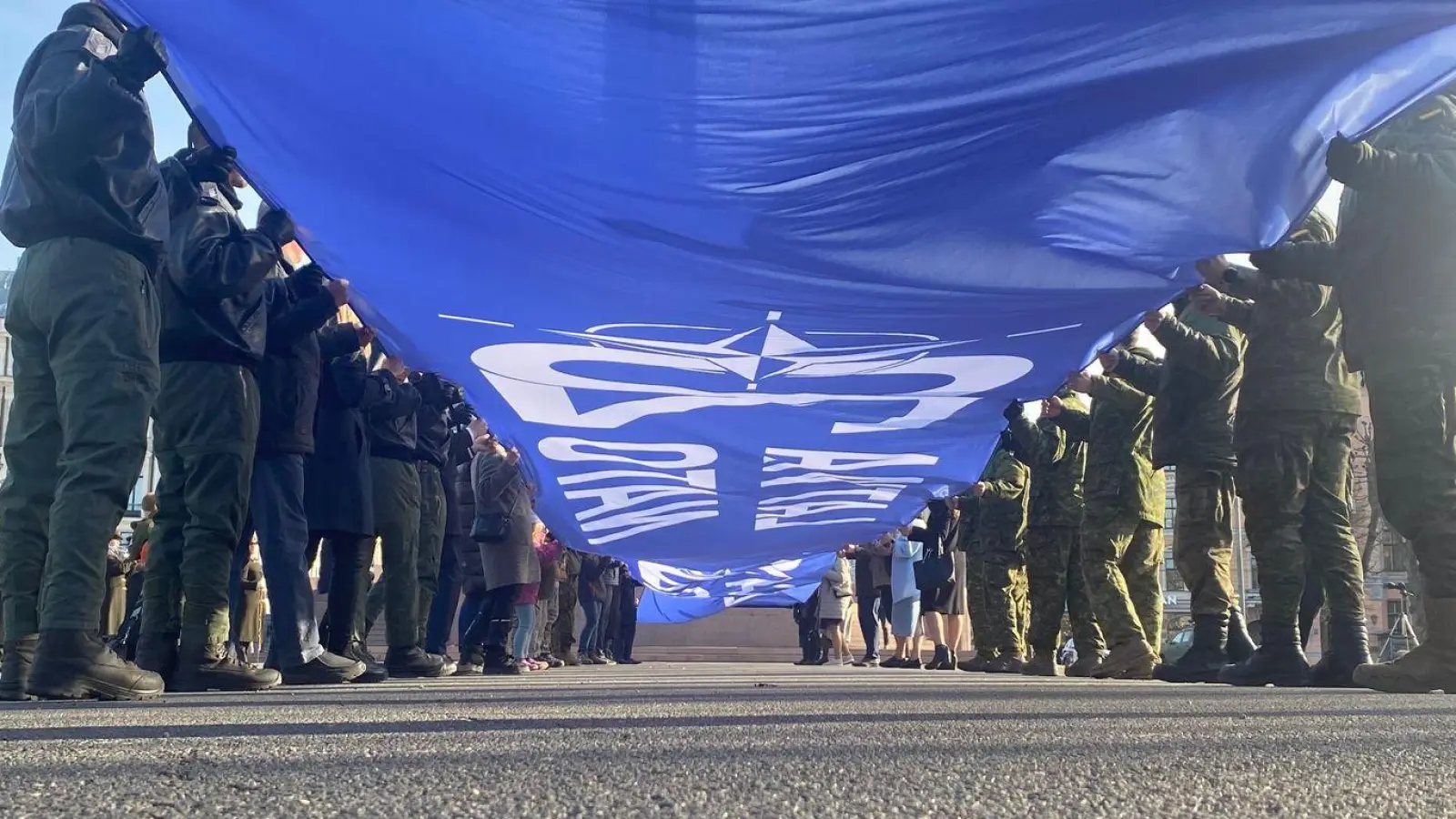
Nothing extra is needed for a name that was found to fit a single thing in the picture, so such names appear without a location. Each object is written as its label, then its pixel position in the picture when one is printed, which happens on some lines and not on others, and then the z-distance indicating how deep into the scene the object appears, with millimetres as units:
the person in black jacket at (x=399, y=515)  5957
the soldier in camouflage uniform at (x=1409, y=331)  3697
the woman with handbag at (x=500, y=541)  6922
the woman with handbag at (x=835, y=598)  15285
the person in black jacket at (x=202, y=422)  3934
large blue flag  3611
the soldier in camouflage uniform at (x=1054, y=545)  7270
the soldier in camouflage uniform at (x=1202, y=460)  5320
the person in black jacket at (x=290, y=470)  4426
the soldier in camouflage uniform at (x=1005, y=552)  8594
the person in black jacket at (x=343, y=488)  5207
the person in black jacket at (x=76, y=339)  3020
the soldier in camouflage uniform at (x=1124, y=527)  5965
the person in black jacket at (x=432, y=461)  6500
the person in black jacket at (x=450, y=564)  8039
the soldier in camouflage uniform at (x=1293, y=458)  4574
